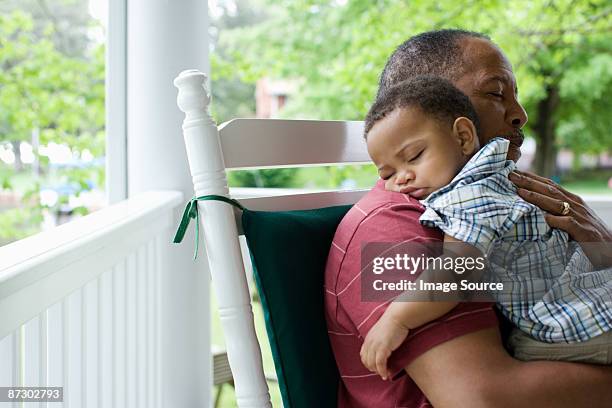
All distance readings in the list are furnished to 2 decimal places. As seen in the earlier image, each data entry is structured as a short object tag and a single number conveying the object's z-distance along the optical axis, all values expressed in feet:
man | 2.91
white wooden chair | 3.58
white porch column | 6.37
